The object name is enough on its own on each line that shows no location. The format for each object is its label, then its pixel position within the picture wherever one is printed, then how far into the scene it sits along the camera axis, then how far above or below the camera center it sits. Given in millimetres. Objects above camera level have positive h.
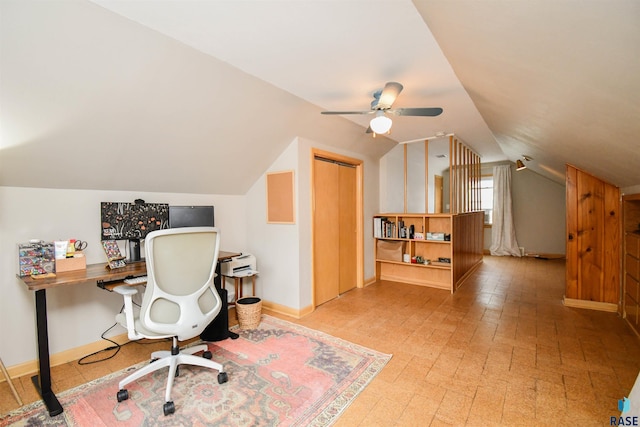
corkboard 3387 +164
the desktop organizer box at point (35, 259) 2088 -332
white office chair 1863 -575
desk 1864 -723
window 7812 +295
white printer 3289 -664
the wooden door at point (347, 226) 4176 -255
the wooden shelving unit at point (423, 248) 4418 -669
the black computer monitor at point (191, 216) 2954 -43
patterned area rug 1753 -1289
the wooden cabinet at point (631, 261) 2760 -581
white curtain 7215 -254
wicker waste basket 3027 -1111
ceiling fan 2230 +843
